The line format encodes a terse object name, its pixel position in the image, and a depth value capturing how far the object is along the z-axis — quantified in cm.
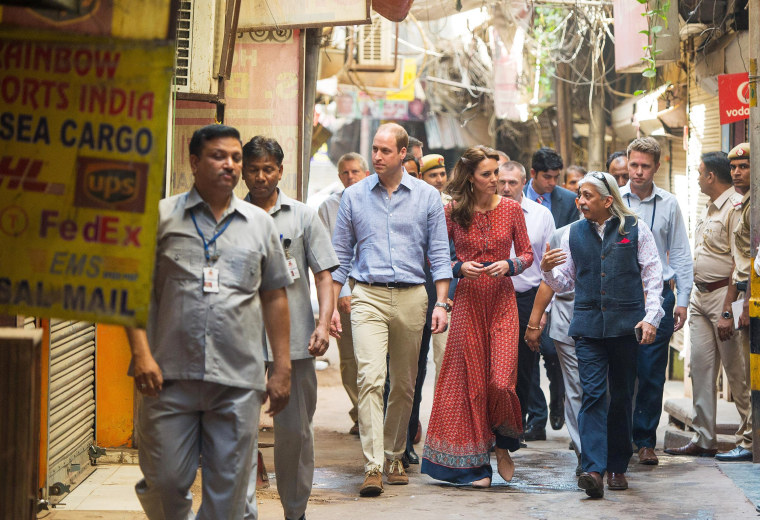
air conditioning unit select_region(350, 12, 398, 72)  1692
